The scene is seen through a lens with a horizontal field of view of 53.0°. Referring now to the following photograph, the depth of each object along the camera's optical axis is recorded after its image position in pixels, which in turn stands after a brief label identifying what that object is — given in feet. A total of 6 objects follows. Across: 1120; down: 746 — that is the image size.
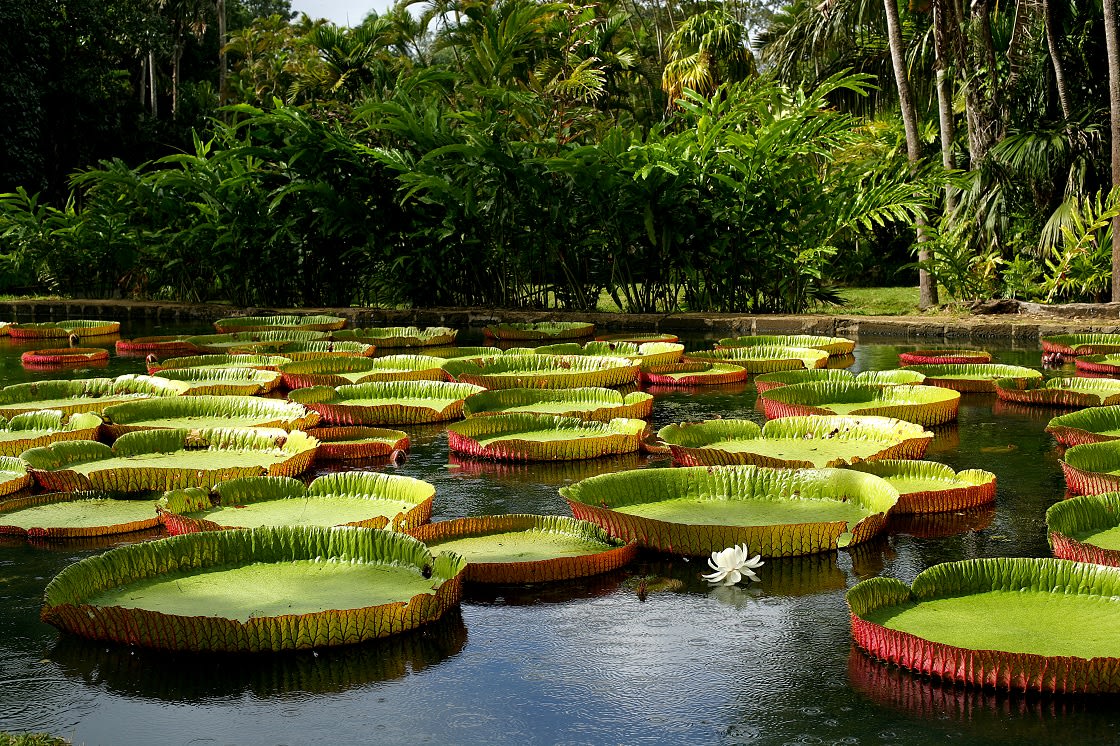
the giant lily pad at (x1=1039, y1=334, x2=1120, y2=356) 20.86
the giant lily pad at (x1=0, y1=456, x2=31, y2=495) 10.97
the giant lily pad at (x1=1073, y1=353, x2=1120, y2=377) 18.45
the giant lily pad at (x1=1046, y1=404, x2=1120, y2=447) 12.69
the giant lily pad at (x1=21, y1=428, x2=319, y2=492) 11.11
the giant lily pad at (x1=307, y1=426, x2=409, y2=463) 13.21
